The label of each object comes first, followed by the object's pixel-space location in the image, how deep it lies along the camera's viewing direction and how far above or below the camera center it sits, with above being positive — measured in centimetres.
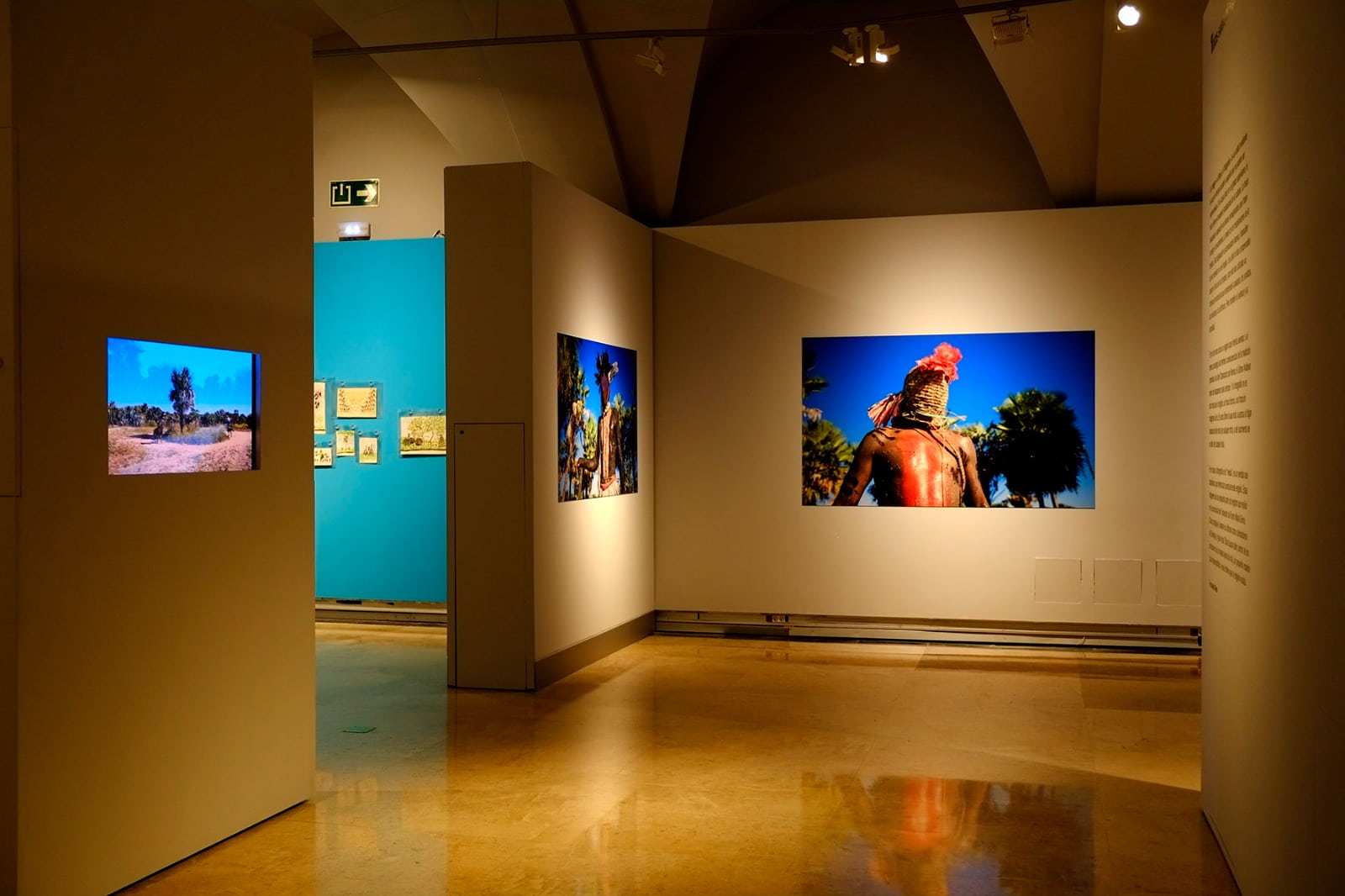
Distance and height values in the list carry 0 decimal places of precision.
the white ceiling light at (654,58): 1177 +361
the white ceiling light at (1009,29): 1080 +355
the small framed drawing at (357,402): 1415 +51
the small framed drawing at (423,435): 1391 +12
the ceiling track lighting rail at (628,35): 1072 +376
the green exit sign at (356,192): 1546 +312
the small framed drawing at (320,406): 1426 +47
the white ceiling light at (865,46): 1130 +359
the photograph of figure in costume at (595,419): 1112 +25
